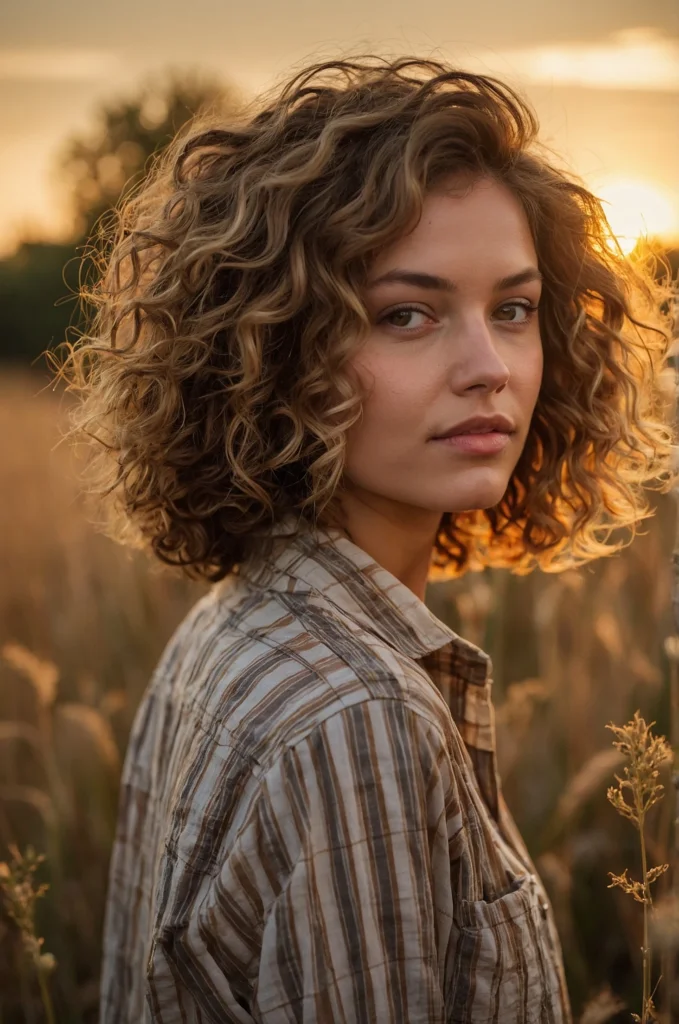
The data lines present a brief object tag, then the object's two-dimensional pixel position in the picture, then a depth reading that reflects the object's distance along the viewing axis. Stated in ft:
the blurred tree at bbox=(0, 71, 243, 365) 43.06
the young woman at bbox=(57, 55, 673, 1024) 3.54
